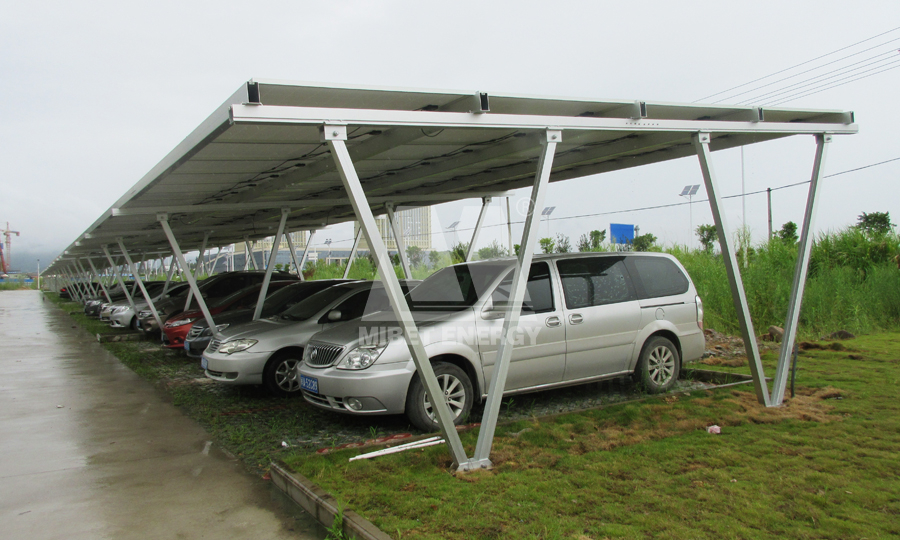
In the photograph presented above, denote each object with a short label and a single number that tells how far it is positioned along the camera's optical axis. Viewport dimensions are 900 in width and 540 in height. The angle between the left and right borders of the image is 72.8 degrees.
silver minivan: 5.68
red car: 12.07
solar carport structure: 4.38
